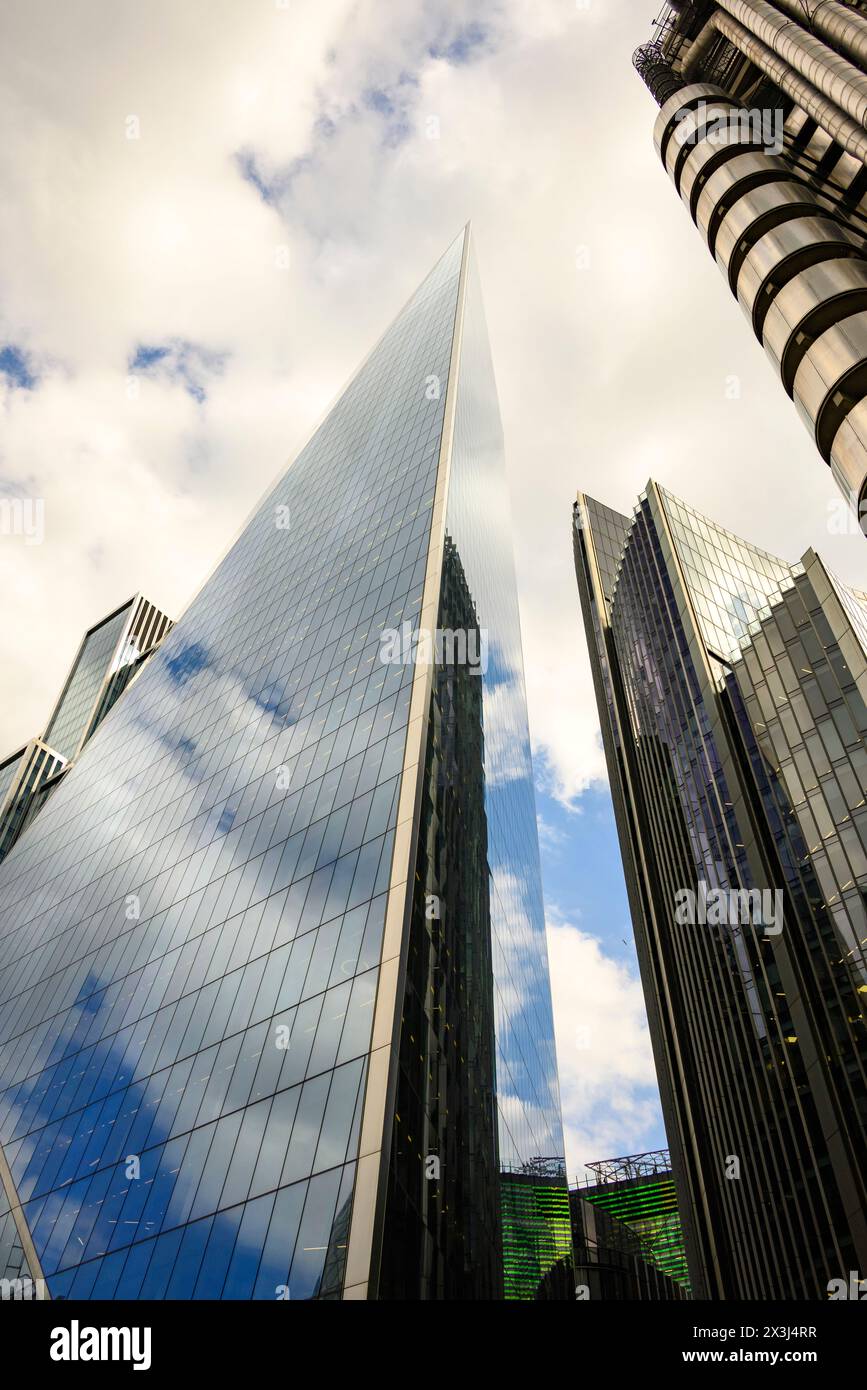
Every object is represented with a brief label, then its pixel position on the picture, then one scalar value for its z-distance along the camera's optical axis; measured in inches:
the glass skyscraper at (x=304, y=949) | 903.7
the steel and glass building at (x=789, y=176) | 919.7
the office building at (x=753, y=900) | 1784.0
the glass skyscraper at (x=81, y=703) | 5487.2
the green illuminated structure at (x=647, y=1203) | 4264.3
